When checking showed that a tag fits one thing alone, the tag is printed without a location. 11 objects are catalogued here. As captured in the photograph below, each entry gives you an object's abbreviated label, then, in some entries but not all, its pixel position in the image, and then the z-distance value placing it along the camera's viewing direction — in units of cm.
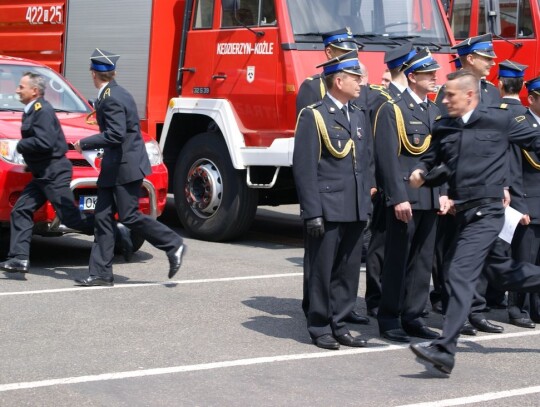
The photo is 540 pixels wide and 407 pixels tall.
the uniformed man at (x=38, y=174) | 1245
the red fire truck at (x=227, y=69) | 1485
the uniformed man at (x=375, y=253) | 1132
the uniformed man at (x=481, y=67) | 1100
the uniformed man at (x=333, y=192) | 961
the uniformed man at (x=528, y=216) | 1081
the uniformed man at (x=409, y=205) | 1001
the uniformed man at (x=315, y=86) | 1149
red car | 1287
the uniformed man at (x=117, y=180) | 1207
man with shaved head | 919
